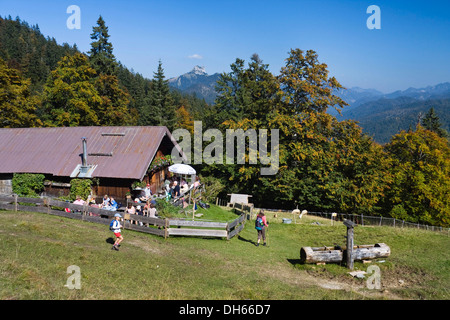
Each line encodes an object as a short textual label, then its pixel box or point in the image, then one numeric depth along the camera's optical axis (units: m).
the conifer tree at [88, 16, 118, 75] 41.25
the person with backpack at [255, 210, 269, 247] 16.03
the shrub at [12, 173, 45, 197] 21.52
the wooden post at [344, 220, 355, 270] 13.20
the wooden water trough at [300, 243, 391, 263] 13.24
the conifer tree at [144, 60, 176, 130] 54.91
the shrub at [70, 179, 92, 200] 20.56
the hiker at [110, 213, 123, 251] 12.77
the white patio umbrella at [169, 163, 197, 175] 21.70
